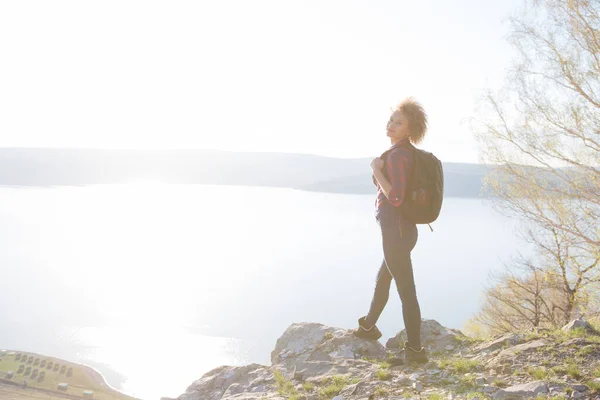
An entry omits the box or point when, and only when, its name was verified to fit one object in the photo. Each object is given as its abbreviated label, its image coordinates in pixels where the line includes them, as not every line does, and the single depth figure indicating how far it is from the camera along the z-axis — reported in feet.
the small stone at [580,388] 11.84
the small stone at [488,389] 12.75
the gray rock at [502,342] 16.61
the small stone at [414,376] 14.54
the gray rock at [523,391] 12.03
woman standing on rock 13.74
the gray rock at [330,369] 16.13
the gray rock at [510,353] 14.61
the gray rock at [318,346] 18.19
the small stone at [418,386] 13.69
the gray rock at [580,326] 16.60
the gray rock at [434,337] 19.11
